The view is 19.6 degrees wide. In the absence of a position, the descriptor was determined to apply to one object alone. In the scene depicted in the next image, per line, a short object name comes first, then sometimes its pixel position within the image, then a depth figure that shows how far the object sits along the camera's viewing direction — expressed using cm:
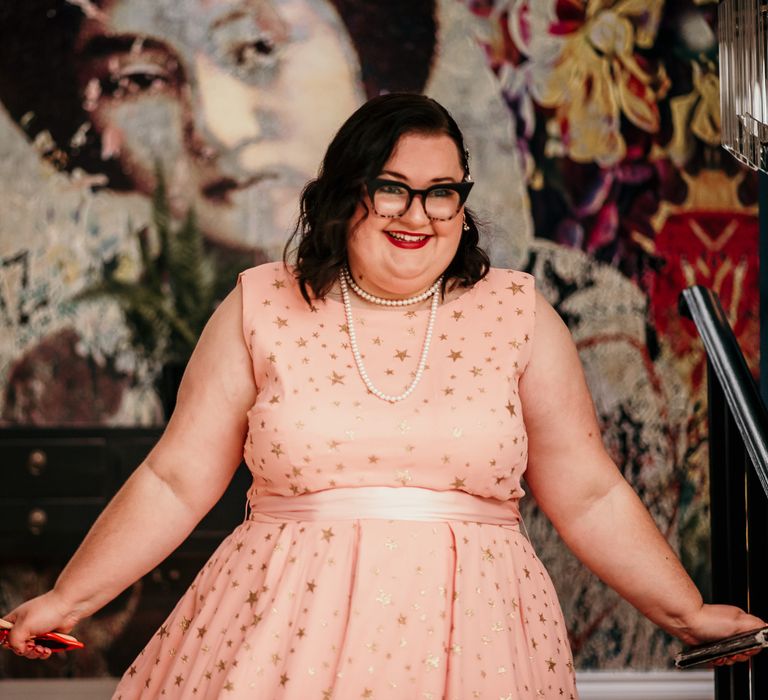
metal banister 258
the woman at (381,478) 255
